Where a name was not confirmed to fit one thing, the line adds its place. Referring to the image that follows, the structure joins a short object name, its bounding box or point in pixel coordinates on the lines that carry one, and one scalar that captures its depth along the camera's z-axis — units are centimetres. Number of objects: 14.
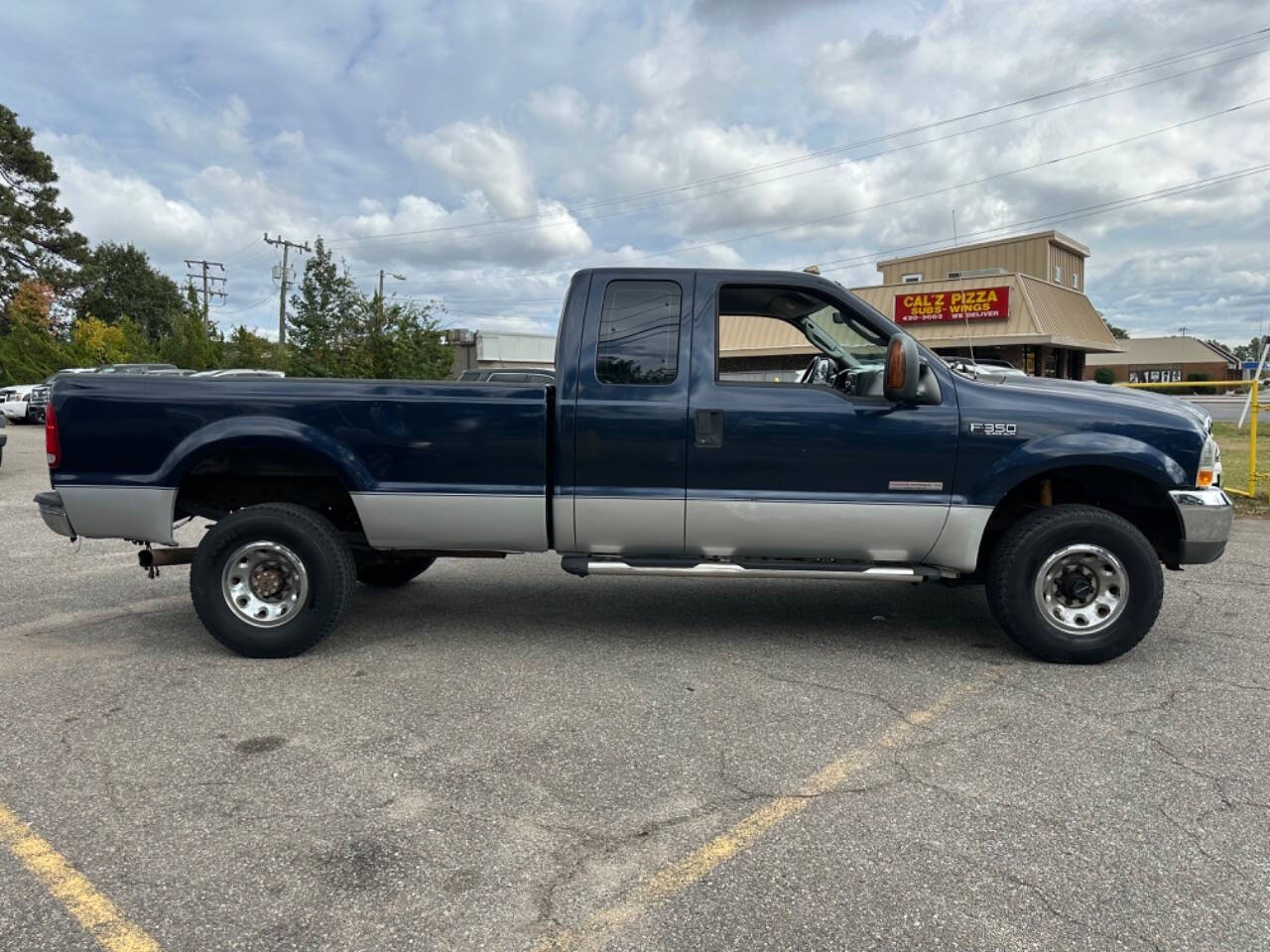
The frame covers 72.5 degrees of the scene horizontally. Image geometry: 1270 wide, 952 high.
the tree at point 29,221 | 4825
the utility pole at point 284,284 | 4488
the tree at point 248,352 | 3525
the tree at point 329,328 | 2628
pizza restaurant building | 2806
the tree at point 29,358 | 3728
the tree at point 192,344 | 3512
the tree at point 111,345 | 3734
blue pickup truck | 459
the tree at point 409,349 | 2583
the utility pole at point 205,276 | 6350
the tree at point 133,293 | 6009
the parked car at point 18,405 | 2781
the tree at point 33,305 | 4388
